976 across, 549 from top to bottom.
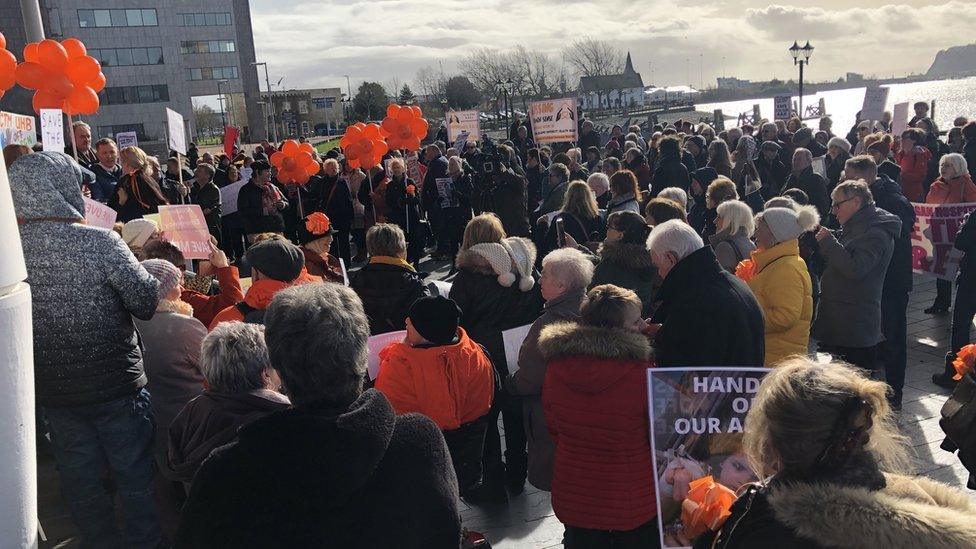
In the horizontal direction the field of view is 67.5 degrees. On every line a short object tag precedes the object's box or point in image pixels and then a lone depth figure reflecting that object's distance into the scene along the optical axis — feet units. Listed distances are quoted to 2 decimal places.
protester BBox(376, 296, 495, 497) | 12.00
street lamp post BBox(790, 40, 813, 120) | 82.12
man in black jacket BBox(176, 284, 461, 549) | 5.65
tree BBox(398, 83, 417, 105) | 210.01
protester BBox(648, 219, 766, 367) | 11.61
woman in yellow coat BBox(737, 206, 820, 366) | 14.57
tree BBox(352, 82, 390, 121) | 211.74
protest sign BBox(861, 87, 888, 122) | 49.70
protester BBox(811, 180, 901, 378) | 17.01
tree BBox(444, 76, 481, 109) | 193.98
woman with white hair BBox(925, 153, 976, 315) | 23.85
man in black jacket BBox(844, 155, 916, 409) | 19.45
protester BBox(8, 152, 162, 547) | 10.74
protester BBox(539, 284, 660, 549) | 10.36
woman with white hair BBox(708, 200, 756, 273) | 17.13
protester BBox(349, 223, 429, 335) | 15.70
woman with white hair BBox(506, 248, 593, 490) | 13.16
